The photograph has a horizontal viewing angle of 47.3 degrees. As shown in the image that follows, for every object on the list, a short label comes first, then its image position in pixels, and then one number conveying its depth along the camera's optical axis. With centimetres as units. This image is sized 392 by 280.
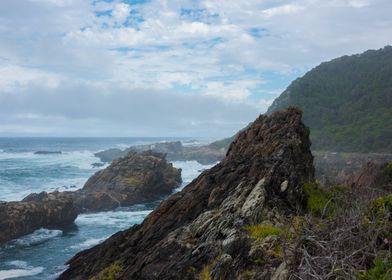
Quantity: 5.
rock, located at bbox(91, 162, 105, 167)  8019
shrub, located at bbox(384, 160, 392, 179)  2222
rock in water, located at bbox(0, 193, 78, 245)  2984
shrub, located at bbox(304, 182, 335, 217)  1406
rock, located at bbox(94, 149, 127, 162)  9544
